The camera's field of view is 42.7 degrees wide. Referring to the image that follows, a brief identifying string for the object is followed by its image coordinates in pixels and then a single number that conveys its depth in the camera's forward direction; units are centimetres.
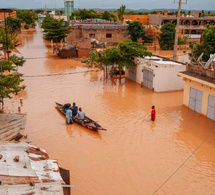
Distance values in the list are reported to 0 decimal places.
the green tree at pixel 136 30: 4662
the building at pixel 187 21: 5738
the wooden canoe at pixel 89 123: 1445
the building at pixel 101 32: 4853
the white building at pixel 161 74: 2132
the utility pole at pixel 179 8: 2928
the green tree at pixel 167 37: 4453
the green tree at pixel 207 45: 2873
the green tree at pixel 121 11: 8344
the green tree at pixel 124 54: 2367
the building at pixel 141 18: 6512
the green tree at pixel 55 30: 4244
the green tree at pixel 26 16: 8148
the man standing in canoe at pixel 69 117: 1538
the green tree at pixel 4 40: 2537
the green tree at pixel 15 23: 5948
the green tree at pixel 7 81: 1272
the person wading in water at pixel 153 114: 1595
